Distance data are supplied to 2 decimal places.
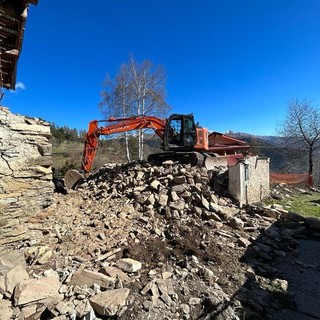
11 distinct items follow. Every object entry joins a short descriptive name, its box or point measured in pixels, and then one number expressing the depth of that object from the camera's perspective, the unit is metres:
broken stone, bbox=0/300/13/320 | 2.80
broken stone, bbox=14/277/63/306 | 3.00
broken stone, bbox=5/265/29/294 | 3.22
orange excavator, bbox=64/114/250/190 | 8.97
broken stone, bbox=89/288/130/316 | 2.96
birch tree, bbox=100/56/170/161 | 16.62
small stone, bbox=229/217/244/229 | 5.72
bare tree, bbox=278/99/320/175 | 16.72
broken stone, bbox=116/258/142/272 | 3.88
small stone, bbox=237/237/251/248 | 5.02
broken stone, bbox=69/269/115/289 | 3.43
